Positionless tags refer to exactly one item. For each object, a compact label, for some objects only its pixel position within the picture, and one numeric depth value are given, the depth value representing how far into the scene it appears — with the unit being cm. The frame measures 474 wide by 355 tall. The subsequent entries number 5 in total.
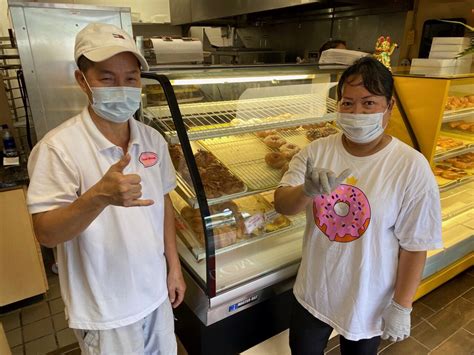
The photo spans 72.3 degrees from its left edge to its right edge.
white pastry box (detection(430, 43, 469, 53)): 257
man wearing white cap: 112
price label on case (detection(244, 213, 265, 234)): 198
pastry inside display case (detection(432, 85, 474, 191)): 272
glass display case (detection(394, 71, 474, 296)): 235
